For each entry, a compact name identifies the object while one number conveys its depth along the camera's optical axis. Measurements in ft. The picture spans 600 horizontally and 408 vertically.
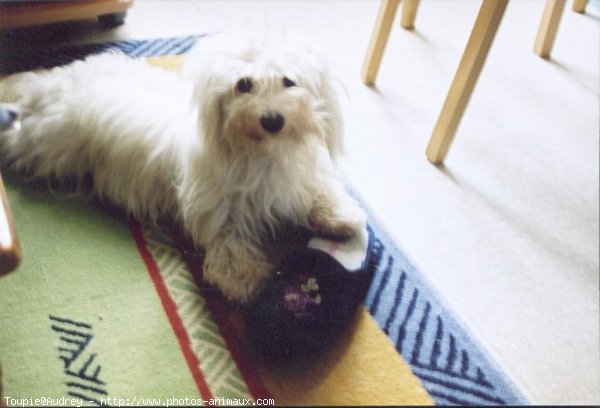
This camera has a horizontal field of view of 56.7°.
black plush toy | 3.16
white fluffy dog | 3.43
